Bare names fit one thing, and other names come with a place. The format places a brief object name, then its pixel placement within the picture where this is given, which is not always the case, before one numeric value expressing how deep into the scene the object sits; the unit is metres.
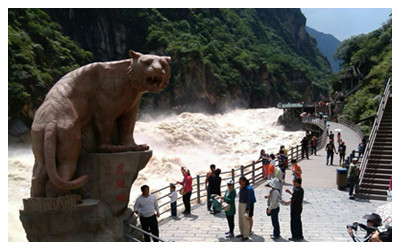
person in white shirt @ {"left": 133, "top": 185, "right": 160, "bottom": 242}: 6.54
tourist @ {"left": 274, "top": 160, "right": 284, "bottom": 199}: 9.46
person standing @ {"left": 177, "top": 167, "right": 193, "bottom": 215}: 9.36
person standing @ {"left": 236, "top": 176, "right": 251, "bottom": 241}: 6.85
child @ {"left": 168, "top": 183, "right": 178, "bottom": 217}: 9.20
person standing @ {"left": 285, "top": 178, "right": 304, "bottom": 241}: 6.71
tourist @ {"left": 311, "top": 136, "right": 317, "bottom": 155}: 20.34
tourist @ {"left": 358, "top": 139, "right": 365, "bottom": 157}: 16.36
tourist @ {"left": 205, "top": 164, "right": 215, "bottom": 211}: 9.23
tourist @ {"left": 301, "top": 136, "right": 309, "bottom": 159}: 18.53
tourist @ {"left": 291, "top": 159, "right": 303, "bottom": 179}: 10.17
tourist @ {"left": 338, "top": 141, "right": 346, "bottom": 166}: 16.27
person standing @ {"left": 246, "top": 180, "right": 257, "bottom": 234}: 6.85
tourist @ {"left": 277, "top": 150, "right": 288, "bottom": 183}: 13.97
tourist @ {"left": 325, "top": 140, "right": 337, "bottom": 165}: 16.28
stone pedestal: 5.64
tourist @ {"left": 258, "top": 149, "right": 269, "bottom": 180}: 13.60
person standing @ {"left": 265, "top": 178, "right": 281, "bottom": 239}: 6.93
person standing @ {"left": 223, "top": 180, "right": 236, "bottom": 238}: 7.07
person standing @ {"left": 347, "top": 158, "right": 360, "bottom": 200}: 10.48
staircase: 10.71
